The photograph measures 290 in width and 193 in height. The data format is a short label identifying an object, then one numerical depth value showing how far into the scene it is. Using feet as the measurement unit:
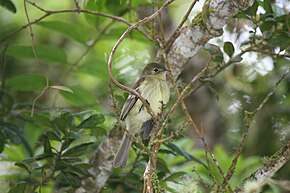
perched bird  21.85
